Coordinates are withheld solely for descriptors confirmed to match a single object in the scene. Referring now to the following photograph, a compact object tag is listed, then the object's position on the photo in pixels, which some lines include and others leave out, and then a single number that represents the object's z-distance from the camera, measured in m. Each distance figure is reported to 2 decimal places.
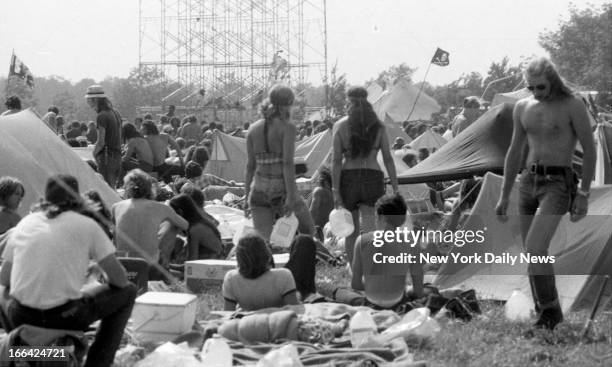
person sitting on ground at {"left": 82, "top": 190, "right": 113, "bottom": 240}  8.88
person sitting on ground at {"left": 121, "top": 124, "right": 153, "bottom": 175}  22.43
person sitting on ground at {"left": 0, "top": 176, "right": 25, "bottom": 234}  12.41
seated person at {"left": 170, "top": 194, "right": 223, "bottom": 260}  14.34
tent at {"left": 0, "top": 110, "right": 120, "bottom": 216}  16.39
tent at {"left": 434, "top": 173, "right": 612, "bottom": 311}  11.72
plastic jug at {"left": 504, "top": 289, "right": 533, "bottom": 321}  11.09
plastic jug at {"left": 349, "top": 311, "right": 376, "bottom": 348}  9.56
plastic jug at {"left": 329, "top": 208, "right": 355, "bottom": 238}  12.59
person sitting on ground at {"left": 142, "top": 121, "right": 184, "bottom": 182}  22.88
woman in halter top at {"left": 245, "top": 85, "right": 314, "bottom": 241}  12.78
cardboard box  12.99
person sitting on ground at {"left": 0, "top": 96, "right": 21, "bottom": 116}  20.13
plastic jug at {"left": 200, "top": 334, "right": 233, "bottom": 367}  8.77
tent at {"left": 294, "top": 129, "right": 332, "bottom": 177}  26.68
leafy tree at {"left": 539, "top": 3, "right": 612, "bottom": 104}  59.48
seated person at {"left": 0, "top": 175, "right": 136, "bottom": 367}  8.28
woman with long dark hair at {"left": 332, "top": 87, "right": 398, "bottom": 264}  12.75
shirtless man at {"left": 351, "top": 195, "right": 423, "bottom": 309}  11.40
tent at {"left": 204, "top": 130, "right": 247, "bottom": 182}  26.79
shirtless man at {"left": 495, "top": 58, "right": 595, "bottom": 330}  10.06
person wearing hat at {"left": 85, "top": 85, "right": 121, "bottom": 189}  19.28
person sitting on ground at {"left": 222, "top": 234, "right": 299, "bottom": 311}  10.42
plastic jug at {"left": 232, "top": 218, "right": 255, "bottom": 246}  14.00
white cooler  9.92
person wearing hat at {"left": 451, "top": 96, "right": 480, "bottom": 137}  23.53
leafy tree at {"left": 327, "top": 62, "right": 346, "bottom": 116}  46.85
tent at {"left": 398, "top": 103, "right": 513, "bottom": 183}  15.82
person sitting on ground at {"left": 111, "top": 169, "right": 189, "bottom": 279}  12.92
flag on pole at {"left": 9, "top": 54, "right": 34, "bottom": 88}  25.29
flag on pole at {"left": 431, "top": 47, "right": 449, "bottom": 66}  32.41
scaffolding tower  39.66
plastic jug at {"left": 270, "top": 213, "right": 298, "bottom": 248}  12.77
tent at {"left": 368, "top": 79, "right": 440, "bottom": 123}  45.19
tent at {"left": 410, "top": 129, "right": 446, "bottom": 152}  29.18
